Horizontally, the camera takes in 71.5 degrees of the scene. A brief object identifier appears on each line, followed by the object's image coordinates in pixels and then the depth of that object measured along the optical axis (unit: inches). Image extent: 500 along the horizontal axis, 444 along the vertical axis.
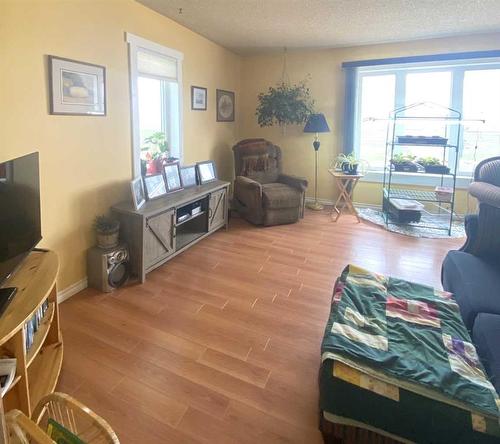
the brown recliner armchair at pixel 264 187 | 169.9
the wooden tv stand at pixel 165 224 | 109.0
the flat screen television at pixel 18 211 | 56.6
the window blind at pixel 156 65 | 124.6
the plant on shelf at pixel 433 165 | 164.1
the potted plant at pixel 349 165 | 180.9
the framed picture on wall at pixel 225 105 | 187.6
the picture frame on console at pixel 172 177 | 134.3
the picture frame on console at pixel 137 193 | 109.5
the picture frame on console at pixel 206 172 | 155.2
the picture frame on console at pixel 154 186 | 122.1
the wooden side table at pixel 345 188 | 178.9
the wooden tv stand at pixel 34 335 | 51.6
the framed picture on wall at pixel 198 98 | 161.3
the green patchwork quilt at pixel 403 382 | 44.6
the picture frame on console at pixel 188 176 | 144.8
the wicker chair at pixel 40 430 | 36.6
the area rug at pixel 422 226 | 159.9
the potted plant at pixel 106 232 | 105.0
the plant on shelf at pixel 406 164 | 168.6
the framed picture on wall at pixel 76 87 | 91.3
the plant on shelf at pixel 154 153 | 139.8
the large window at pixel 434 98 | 174.1
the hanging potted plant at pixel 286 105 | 189.9
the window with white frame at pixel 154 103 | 122.1
